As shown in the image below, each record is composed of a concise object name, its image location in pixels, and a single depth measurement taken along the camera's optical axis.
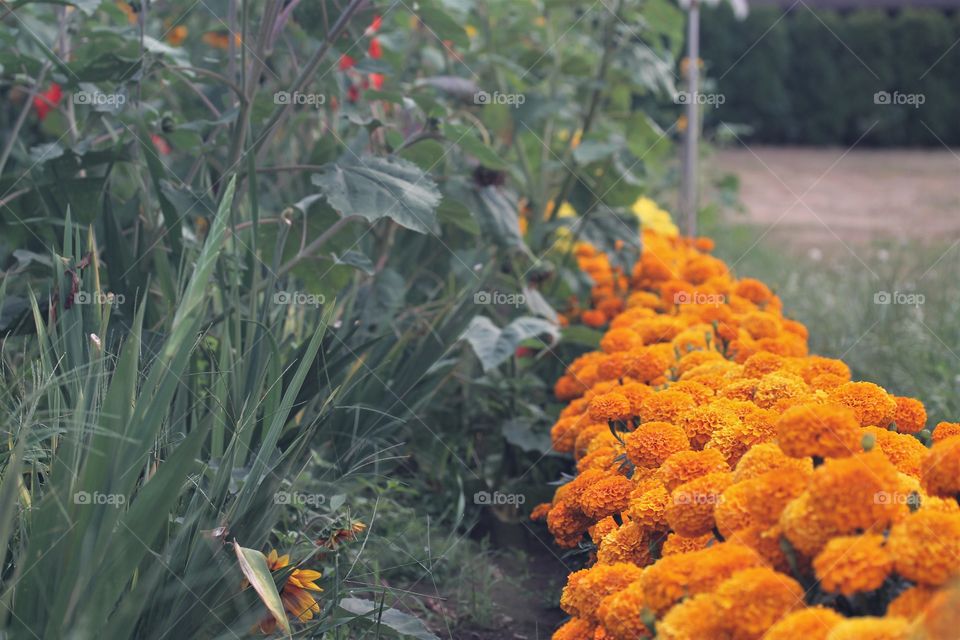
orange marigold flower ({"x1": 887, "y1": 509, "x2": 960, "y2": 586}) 1.26
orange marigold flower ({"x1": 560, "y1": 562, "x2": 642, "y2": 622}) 1.65
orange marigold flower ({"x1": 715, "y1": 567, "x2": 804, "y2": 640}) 1.30
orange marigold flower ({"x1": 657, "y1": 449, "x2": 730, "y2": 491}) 1.70
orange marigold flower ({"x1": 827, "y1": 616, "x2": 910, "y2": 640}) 1.16
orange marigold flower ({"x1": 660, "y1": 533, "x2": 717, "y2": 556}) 1.64
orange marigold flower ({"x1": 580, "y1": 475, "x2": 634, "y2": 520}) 1.93
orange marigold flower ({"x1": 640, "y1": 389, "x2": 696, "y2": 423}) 2.00
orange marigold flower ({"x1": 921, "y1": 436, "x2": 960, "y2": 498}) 1.48
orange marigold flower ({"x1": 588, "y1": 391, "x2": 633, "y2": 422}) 2.16
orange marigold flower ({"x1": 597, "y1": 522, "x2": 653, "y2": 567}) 1.79
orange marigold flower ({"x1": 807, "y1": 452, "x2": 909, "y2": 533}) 1.31
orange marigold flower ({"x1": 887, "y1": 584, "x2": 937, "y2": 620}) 1.26
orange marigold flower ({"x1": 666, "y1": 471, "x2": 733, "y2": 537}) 1.58
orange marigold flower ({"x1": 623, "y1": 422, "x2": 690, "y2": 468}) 1.88
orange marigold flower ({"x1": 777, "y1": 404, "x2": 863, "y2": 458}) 1.42
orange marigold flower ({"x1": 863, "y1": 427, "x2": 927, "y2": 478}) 1.69
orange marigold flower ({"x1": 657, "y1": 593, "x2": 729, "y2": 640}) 1.32
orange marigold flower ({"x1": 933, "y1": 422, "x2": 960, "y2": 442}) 1.77
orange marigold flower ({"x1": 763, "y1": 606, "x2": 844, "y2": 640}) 1.21
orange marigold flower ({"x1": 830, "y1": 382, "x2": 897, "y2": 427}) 1.80
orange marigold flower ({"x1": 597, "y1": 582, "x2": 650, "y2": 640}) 1.51
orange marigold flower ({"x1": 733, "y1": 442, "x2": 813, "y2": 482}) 1.55
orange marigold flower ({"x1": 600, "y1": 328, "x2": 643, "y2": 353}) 2.64
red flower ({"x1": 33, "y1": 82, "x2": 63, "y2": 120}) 3.66
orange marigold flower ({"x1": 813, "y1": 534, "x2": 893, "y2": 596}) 1.27
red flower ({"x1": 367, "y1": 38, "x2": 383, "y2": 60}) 3.69
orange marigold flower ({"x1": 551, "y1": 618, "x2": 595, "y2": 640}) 1.66
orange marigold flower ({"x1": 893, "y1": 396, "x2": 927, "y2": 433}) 1.88
